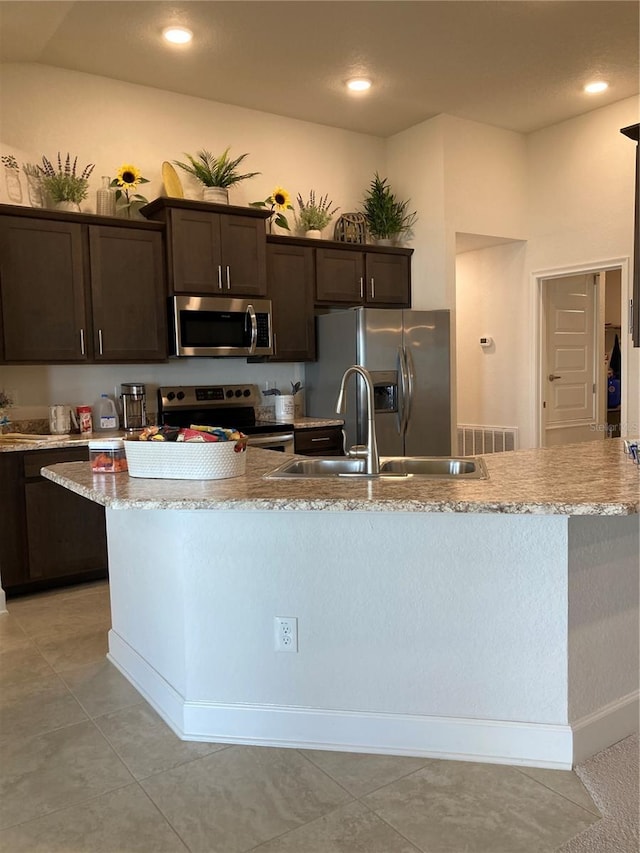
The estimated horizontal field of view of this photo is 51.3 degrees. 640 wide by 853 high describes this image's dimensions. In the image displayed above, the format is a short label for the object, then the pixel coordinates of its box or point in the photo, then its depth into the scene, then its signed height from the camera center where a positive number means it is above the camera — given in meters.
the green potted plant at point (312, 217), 5.05 +1.19
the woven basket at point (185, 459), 2.16 -0.27
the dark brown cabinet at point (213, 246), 4.19 +0.84
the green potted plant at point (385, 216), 5.32 +1.25
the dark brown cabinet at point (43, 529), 3.63 -0.84
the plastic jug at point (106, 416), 4.30 -0.24
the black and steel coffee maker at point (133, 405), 4.36 -0.18
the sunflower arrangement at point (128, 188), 4.21 +1.21
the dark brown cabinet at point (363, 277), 4.98 +0.74
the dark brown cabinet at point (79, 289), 3.76 +0.54
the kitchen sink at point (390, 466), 2.48 -0.36
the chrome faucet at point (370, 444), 2.25 -0.25
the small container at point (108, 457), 2.35 -0.28
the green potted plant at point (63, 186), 3.98 +1.16
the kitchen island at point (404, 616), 1.98 -0.76
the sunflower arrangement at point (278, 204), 4.79 +1.24
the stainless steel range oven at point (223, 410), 4.40 -0.24
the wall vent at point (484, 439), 5.73 -0.61
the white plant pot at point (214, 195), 4.44 +1.21
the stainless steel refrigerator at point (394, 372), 4.62 +0.00
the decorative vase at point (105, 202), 4.17 +1.10
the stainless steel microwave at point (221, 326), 4.25 +0.33
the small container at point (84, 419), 4.17 -0.25
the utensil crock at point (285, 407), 4.86 -0.24
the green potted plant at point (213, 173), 4.45 +1.39
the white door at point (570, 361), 5.65 +0.06
